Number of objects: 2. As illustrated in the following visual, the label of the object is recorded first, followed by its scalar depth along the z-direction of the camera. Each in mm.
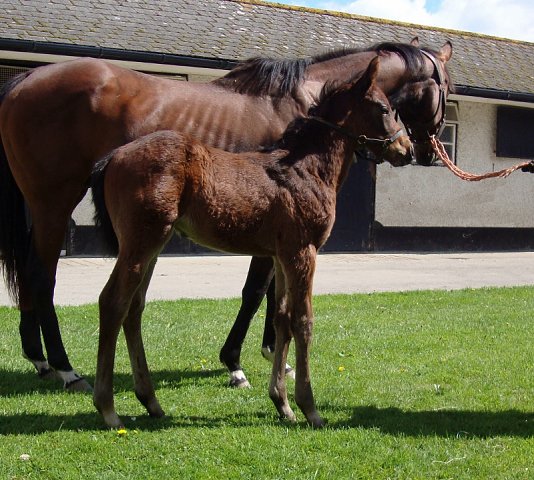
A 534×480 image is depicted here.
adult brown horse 5645
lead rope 5366
